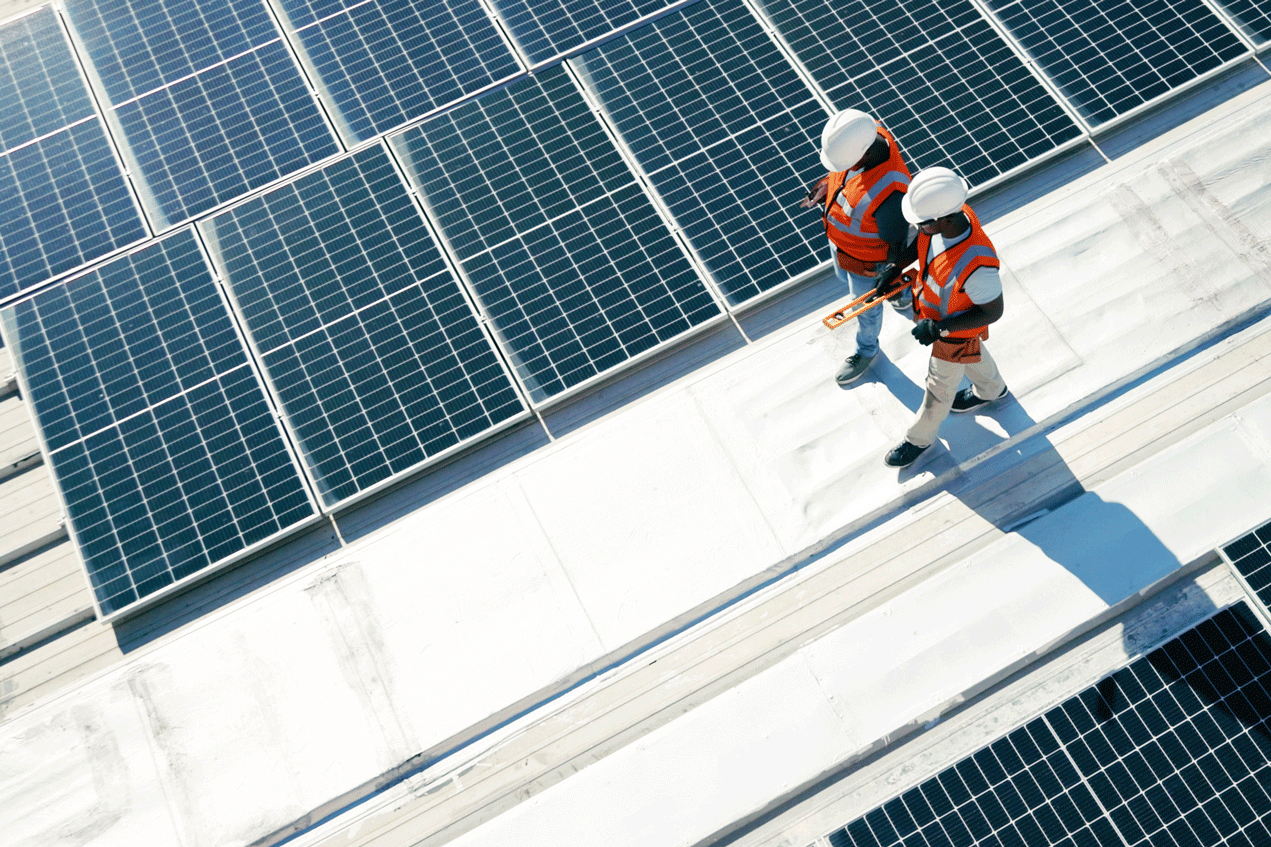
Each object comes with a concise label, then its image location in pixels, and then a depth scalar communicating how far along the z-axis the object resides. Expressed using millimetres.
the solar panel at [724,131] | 7711
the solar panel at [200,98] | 8273
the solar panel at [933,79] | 7902
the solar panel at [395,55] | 8453
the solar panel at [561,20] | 8562
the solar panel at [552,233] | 7504
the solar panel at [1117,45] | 8047
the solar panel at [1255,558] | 6031
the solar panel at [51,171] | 8133
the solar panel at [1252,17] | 8133
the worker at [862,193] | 6078
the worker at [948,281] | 5648
